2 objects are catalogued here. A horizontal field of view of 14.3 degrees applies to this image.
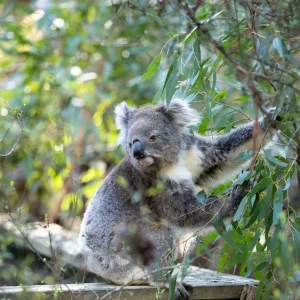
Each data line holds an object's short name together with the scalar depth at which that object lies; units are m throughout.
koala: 7.23
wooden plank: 6.22
